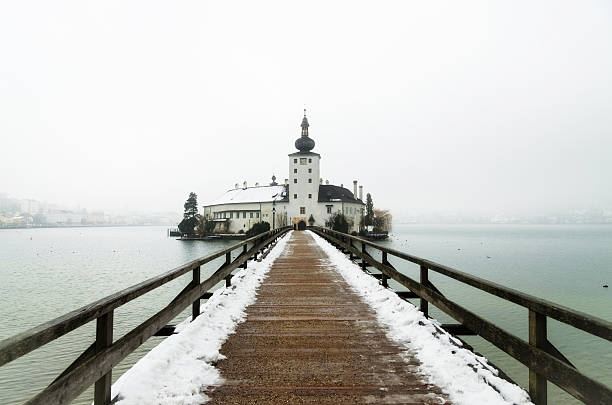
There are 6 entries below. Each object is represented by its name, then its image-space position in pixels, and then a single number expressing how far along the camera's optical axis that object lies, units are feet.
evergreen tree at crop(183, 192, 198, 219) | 253.44
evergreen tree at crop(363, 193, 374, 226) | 268.17
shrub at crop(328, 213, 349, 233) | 191.31
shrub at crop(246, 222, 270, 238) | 198.70
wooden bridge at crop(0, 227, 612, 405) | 7.87
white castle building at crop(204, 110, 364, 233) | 202.49
